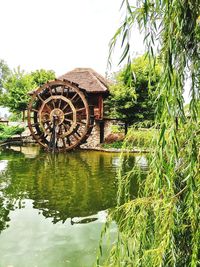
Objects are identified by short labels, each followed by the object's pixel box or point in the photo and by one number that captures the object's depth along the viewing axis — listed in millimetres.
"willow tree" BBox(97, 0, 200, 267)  1230
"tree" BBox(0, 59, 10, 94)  45031
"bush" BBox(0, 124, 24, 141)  16750
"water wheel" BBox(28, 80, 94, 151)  15688
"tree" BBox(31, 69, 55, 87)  25828
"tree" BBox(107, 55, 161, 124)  16000
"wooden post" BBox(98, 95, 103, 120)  17344
